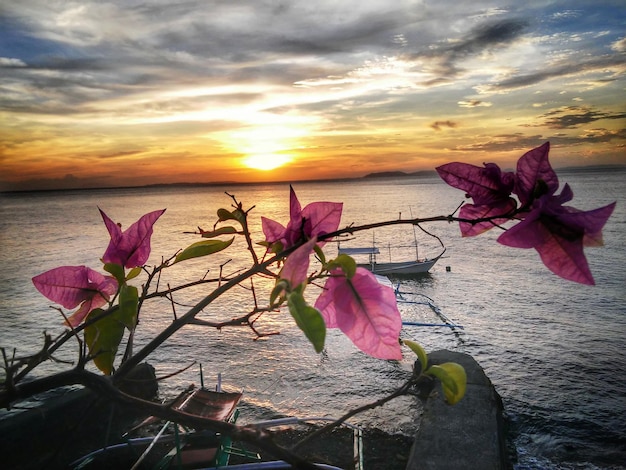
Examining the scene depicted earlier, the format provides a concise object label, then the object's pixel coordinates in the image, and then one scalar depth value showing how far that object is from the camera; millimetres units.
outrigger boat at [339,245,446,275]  26766
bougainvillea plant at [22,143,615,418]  470
